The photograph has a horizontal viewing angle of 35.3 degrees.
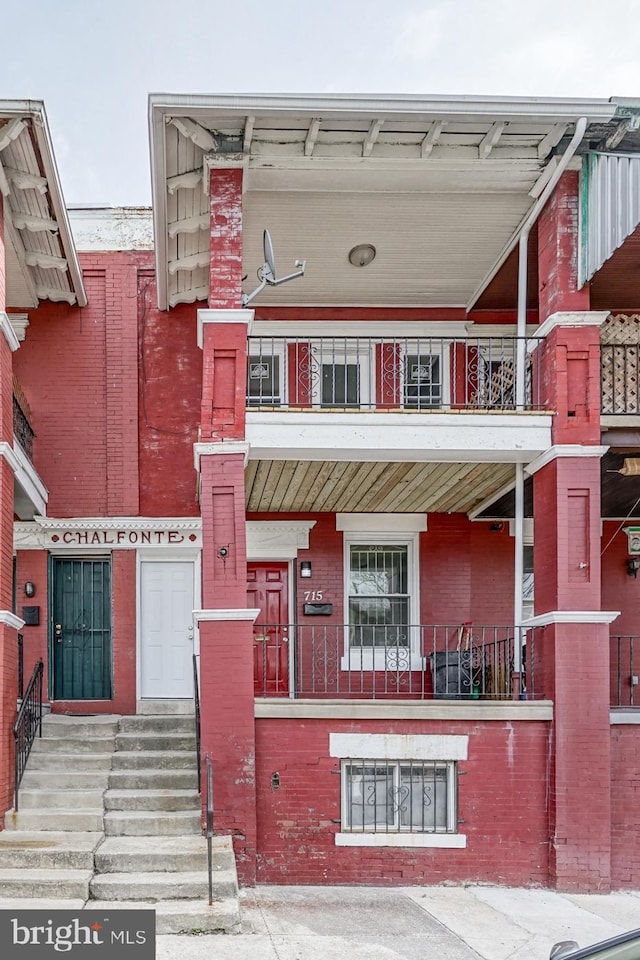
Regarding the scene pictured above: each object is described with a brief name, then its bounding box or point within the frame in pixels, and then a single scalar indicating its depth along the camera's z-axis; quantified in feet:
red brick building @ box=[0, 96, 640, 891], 33.35
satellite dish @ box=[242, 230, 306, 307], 35.01
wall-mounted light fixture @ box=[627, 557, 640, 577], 45.91
